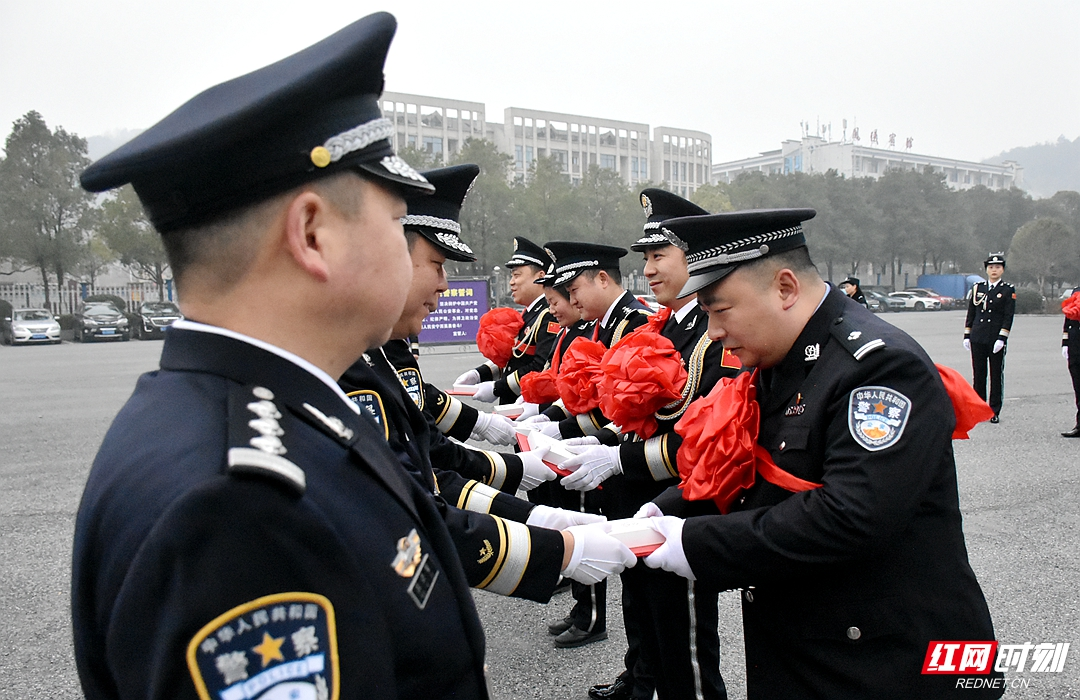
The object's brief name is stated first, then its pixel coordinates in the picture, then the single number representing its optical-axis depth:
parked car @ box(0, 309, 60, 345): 27.44
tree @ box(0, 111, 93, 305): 35.06
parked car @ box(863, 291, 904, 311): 44.03
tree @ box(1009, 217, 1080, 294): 43.34
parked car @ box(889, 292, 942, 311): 46.22
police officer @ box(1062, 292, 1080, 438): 9.97
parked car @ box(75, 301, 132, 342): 28.67
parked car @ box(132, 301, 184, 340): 29.06
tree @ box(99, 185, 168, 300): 36.22
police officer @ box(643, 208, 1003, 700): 1.95
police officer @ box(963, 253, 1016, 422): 10.73
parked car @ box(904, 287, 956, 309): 46.98
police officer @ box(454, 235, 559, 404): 6.63
